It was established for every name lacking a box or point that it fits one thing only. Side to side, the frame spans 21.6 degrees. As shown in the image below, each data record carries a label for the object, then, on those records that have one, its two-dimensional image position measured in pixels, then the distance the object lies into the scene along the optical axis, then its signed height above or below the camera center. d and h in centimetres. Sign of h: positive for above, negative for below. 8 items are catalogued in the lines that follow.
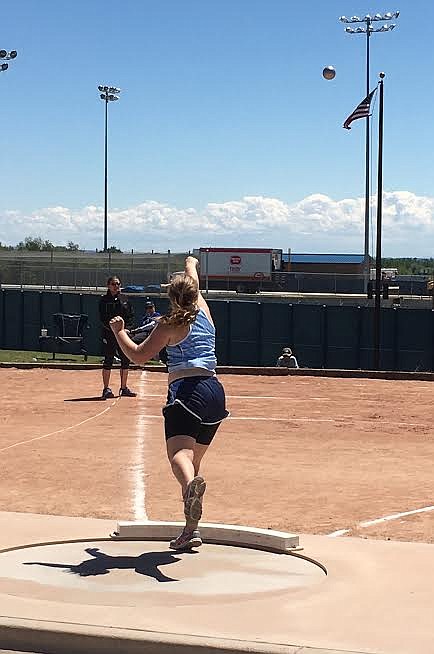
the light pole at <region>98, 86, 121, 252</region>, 7219 +1092
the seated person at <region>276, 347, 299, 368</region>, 2296 -191
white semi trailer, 7106 -16
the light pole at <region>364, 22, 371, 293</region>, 5078 +403
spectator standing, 1593 -77
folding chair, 3572 -227
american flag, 3678 +509
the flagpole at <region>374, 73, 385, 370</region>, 3162 +80
